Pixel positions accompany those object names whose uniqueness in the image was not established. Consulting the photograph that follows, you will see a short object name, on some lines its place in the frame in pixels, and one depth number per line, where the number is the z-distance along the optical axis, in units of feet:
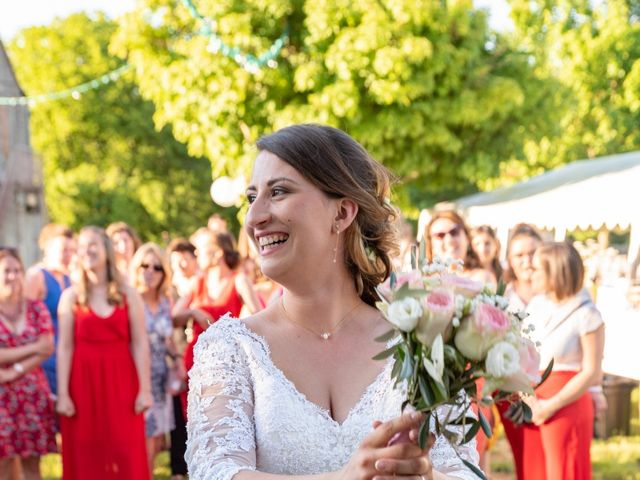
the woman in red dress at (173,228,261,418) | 25.16
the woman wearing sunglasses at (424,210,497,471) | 20.90
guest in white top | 18.51
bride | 7.78
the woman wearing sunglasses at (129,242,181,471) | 25.89
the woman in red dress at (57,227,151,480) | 21.65
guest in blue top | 24.82
